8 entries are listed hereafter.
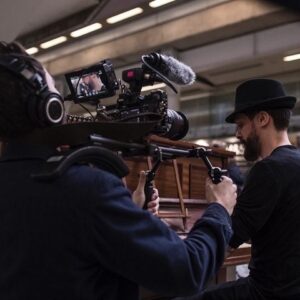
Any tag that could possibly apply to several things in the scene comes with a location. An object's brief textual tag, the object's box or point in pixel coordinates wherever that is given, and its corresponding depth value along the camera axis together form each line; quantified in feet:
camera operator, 3.50
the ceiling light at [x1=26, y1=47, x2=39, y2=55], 28.76
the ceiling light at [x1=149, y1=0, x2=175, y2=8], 21.98
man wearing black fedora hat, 6.86
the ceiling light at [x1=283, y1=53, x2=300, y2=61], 26.53
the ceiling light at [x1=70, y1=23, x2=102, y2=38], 25.15
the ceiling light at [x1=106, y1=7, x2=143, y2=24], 23.09
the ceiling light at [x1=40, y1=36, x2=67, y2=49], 27.08
